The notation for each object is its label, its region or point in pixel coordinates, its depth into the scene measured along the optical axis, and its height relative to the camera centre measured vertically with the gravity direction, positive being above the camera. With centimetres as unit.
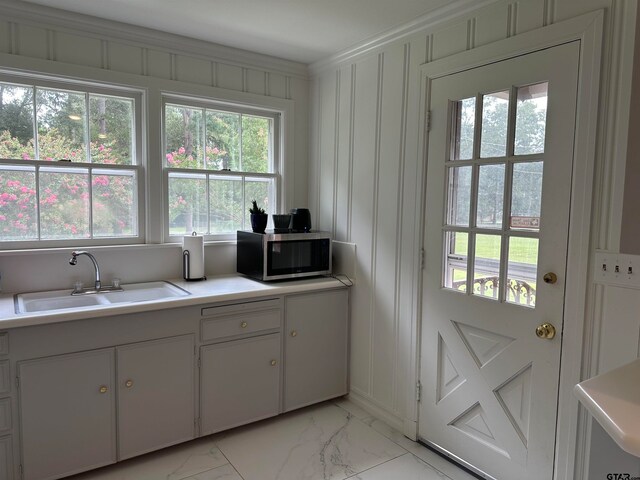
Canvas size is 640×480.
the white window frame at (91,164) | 240 +21
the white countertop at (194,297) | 193 -51
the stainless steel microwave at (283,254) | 274 -32
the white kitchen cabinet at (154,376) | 198 -92
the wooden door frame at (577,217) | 170 -3
